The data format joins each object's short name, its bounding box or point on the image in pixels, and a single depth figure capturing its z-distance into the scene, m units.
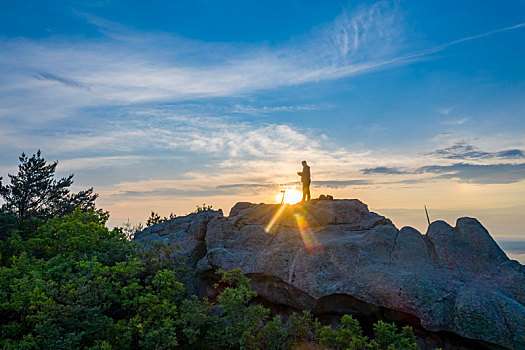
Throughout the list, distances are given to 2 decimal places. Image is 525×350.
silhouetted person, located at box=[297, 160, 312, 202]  26.48
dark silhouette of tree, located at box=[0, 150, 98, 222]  37.41
